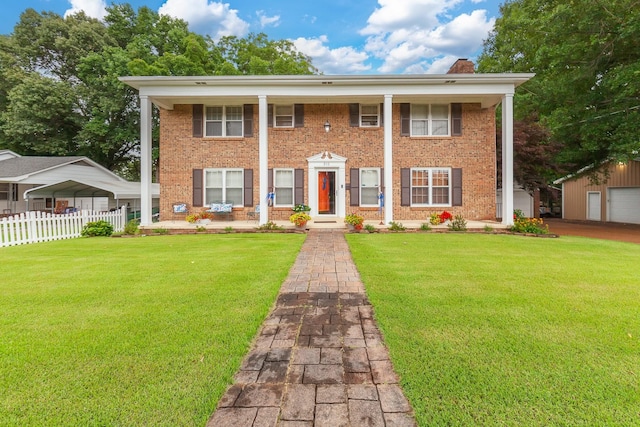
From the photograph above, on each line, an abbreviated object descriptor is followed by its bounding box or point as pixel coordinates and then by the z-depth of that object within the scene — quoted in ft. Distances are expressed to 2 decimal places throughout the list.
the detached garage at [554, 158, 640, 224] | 56.03
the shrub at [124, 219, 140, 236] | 33.88
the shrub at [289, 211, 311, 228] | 35.81
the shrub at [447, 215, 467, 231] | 34.60
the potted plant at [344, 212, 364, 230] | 34.40
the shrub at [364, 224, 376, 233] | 34.35
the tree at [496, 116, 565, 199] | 51.62
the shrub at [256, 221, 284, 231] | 35.45
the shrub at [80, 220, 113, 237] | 33.81
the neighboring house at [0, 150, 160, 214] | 51.55
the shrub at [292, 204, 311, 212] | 39.69
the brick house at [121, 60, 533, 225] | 43.11
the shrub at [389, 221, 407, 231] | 34.43
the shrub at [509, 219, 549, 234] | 33.88
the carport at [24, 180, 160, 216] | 49.52
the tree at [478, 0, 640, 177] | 37.68
